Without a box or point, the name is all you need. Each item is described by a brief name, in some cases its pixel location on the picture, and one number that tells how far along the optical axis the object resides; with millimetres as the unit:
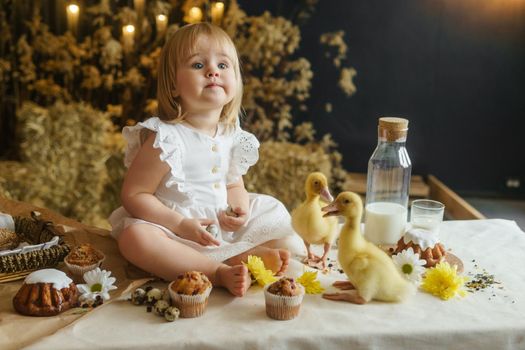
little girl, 1247
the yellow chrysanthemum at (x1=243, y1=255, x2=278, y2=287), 1220
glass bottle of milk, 1373
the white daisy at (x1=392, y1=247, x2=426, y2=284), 1218
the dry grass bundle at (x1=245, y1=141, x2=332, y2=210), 2705
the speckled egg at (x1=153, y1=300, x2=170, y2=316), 1093
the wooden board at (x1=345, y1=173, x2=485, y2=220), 2701
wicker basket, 1207
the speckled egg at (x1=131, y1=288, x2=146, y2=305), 1145
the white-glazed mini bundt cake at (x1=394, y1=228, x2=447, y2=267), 1311
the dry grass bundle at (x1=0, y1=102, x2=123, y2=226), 2566
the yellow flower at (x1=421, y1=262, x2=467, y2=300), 1189
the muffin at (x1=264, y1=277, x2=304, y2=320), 1075
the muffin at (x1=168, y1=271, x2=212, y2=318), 1080
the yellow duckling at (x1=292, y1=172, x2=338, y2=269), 1275
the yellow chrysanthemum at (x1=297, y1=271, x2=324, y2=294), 1207
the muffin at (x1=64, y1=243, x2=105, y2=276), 1224
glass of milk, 1462
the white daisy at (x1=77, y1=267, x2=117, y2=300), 1153
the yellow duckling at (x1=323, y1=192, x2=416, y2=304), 1118
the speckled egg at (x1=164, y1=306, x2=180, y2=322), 1074
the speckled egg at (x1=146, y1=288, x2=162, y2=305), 1137
